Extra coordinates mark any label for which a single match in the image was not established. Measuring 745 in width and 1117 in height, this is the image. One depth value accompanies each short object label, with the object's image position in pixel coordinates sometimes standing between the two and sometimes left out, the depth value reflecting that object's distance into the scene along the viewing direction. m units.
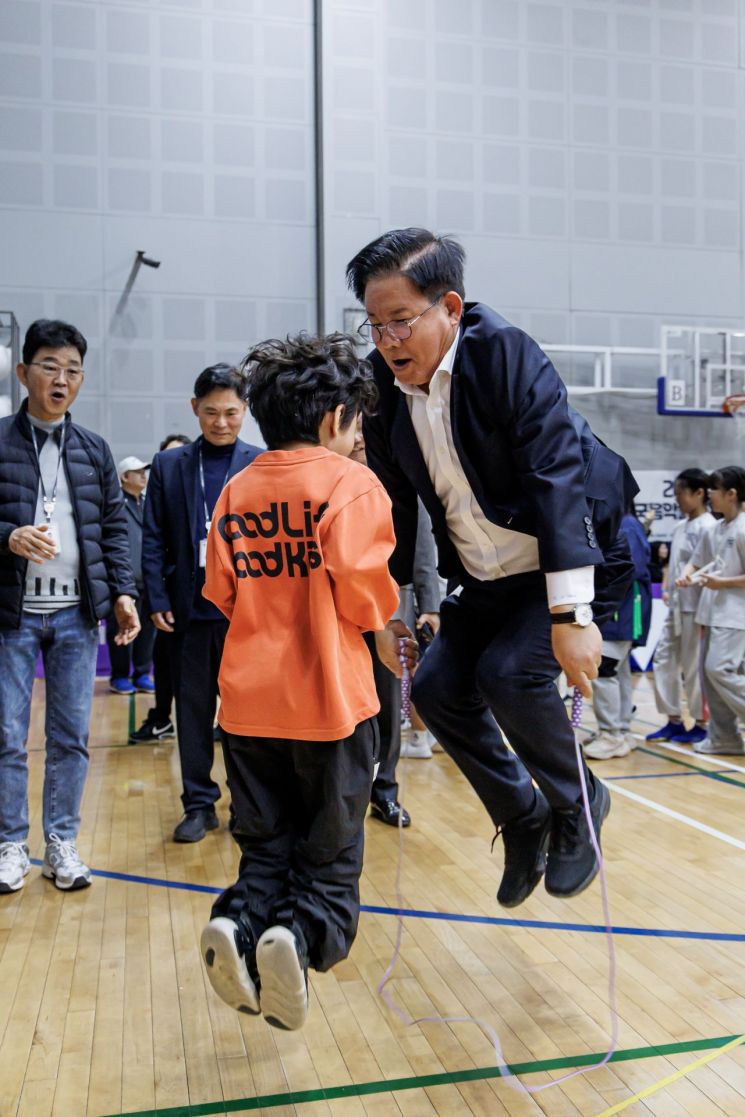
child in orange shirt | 1.99
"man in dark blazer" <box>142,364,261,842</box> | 3.83
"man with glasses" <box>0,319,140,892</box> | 3.22
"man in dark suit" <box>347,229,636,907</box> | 2.22
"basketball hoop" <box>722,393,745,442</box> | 10.30
